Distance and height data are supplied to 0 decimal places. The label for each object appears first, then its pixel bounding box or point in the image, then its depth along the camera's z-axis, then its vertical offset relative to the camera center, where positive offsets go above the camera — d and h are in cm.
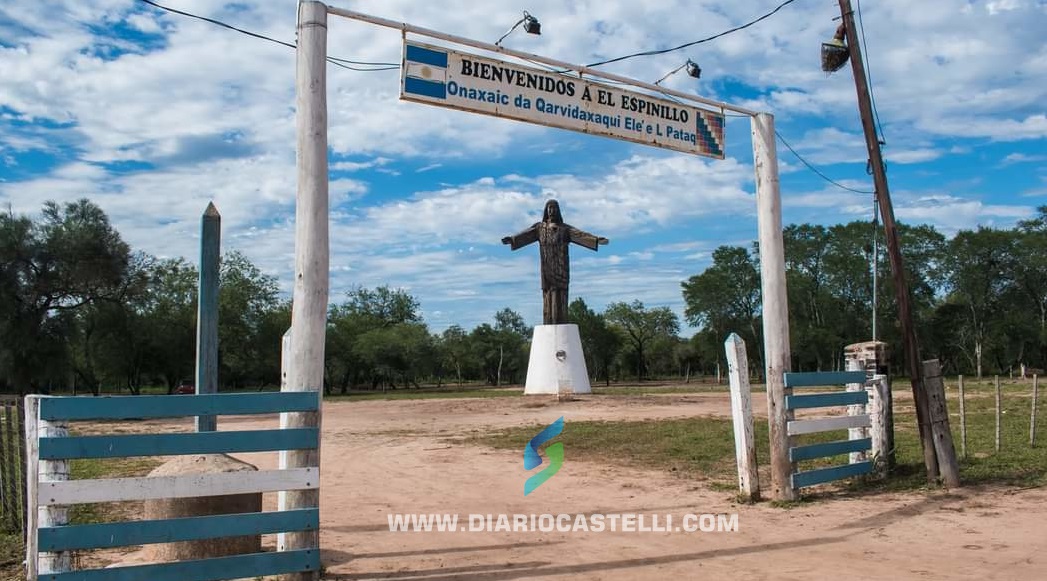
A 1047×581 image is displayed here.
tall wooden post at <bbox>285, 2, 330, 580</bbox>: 589 +113
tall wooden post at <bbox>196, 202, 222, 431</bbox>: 601 +49
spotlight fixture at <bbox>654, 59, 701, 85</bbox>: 867 +312
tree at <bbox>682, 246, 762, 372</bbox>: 5872 +431
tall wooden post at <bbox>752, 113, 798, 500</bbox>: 851 +65
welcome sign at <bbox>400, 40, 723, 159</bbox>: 691 +252
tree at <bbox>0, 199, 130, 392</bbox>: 2855 +367
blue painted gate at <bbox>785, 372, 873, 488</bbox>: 855 -75
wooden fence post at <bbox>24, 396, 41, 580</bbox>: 479 -57
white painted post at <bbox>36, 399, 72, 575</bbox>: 468 -78
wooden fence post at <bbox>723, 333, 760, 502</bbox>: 848 -64
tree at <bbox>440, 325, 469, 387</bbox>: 7125 +171
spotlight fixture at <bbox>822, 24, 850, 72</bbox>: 945 +354
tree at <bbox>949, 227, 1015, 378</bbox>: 5522 +515
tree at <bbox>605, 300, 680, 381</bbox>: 7425 +342
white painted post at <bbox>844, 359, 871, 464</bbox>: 967 -91
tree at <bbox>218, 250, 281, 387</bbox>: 4500 +295
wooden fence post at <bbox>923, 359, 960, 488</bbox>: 888 -81
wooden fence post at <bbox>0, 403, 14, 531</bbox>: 757 -96
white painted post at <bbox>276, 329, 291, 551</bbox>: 584 -10
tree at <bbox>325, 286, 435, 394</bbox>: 5634 +117
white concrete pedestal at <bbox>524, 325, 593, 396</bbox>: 2466 +2
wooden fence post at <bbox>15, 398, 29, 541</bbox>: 683 -78
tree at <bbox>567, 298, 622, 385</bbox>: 6412 +208
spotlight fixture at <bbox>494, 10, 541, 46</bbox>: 723 +304
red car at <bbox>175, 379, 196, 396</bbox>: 4446 -79
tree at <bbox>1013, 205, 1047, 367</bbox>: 5328 +553
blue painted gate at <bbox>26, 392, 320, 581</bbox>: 471 -69
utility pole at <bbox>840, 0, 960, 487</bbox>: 920 +119
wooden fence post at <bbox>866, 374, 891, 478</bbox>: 961 -82
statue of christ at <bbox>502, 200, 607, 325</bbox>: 2508 +345
